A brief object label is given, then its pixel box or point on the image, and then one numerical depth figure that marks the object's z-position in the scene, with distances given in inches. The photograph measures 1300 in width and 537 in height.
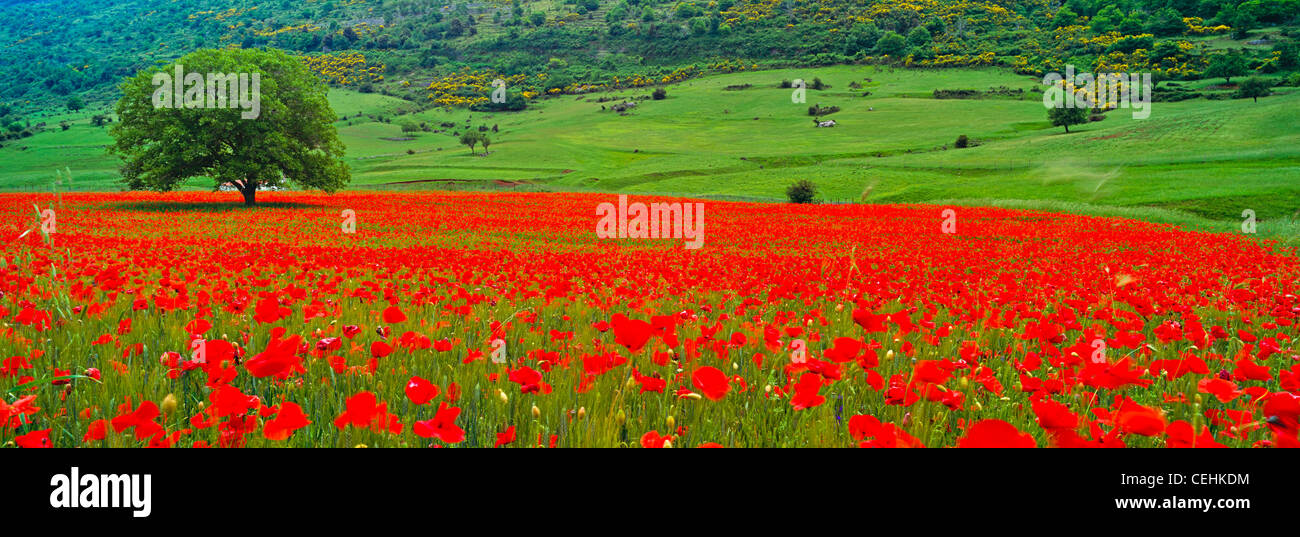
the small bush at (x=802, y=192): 1625.2
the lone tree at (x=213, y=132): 1123.9
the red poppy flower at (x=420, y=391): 68.2
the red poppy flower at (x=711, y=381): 70.3
